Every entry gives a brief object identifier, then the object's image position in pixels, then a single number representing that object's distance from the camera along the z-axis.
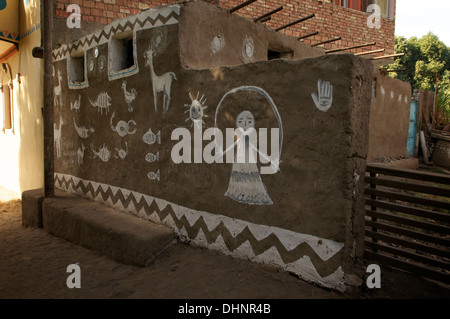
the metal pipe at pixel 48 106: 4.52
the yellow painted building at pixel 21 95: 6.14
